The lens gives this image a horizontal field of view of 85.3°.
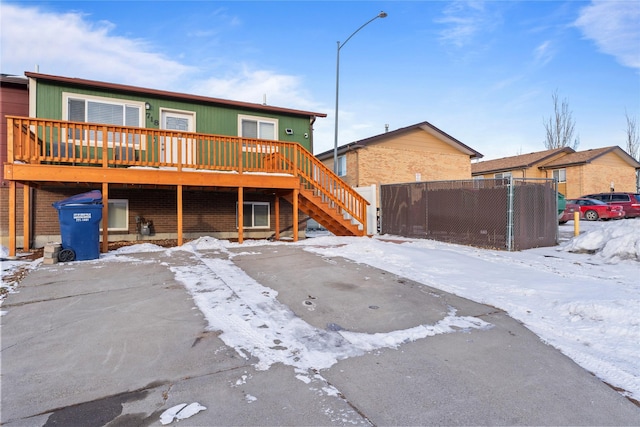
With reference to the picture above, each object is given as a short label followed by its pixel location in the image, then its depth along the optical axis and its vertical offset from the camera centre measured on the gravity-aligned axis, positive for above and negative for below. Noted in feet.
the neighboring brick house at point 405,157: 63.00 +11.34
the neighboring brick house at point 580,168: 86.22 +12.07
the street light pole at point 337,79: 46.41 +19.00
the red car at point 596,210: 58.65 +0.73
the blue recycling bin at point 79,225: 22.27 -0.63
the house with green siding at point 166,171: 25.93 +3.57
